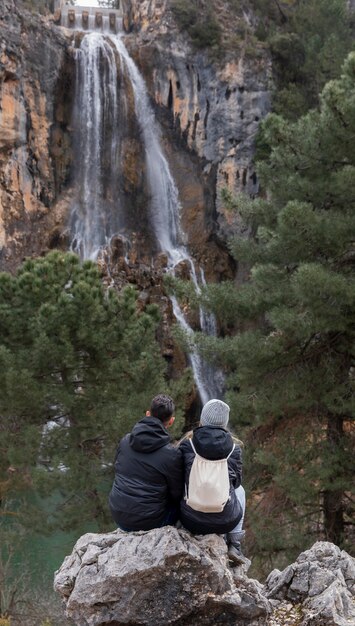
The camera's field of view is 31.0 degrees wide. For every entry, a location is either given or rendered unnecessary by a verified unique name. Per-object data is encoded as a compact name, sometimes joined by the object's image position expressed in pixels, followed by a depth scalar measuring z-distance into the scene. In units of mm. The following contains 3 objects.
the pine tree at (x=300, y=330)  8094
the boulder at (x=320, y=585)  4086
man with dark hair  3795
